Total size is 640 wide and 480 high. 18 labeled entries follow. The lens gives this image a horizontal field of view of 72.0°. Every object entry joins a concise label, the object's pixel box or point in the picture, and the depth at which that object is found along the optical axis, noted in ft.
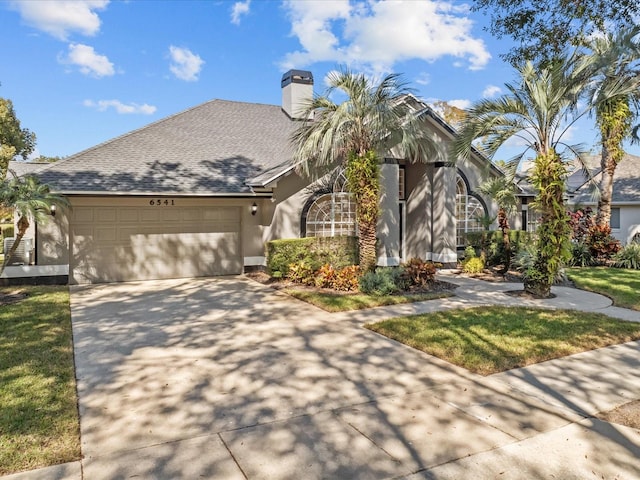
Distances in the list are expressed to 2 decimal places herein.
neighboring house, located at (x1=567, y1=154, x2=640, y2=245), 73.61
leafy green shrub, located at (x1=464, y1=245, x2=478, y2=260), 48.01
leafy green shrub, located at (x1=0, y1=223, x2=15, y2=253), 67.74
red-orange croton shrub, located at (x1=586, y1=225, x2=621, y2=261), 52.54
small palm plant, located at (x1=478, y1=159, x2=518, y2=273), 44.59
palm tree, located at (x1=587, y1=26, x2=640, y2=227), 41.31
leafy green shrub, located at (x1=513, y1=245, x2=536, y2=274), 35.73
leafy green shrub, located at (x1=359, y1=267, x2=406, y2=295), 34.63
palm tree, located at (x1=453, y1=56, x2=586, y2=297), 31.27
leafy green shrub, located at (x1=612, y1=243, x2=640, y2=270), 48.67
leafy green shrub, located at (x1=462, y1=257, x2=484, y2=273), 45.96
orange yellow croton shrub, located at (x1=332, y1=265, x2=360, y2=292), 36.35
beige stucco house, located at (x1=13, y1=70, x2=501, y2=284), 40.19
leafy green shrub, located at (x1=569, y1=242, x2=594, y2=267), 51.19
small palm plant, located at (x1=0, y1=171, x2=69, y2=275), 31.65
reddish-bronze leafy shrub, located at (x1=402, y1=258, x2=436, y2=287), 36.88
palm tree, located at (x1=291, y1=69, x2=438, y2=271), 36.01
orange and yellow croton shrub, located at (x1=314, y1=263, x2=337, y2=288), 37.24
